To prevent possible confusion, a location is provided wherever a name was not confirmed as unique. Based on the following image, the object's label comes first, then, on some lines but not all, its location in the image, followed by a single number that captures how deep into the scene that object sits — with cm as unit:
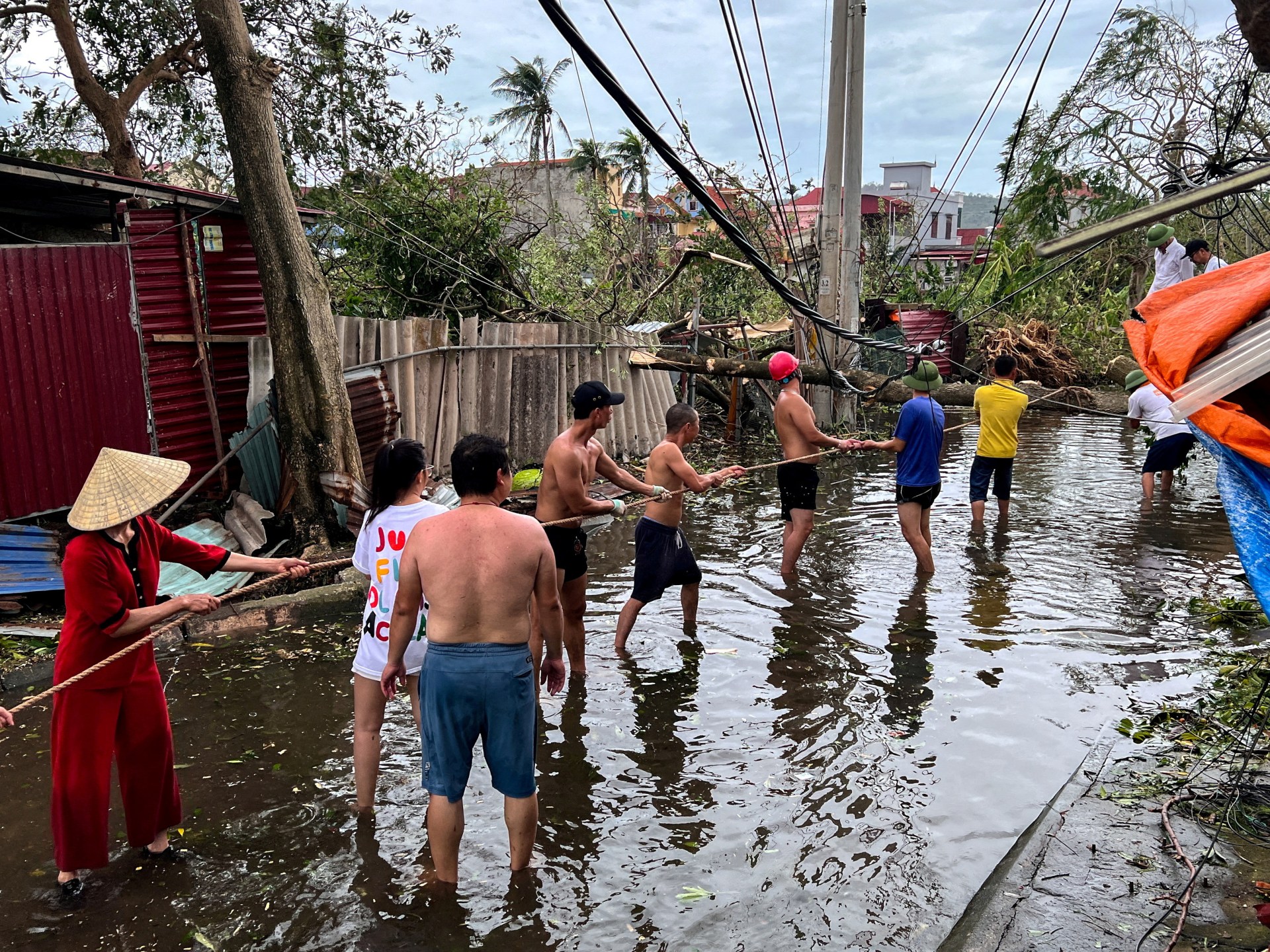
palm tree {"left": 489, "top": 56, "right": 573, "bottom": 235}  4822
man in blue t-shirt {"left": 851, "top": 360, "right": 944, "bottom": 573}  818
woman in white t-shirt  423
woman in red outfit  376
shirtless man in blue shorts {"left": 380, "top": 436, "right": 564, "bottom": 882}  362
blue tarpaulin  285
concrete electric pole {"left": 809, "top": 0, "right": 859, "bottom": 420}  1380
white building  4550
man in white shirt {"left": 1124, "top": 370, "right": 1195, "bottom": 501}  983
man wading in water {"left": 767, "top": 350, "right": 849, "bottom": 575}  787
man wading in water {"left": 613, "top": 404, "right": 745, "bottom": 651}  646
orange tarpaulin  281
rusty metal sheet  952
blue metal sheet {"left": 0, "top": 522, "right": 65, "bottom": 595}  733
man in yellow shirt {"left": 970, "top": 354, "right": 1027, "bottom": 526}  929
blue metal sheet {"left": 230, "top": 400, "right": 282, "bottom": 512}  934
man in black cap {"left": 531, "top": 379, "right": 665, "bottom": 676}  581
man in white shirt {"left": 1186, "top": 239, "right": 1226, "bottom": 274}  982
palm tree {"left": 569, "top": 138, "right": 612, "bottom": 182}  3628
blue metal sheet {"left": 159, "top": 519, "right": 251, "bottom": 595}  770
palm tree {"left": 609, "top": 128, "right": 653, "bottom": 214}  2501
